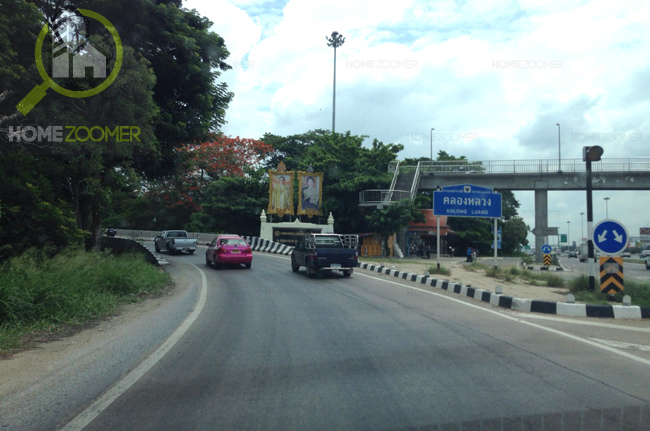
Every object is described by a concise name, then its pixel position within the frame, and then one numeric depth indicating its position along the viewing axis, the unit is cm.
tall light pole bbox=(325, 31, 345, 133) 5628
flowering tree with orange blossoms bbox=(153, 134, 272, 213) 4847
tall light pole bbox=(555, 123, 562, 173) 4006
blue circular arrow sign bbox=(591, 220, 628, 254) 1166
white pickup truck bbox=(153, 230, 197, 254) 3172
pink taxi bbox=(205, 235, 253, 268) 2209
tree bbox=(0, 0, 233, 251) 1405
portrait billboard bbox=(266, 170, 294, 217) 3850
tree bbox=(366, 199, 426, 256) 3784
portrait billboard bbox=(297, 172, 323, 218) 3891
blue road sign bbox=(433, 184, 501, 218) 2189
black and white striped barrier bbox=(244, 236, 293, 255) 3472
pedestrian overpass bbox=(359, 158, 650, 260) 3906
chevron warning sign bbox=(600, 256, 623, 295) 1257
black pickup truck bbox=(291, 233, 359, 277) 1828
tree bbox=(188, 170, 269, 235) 4381
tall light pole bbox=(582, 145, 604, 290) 1315
